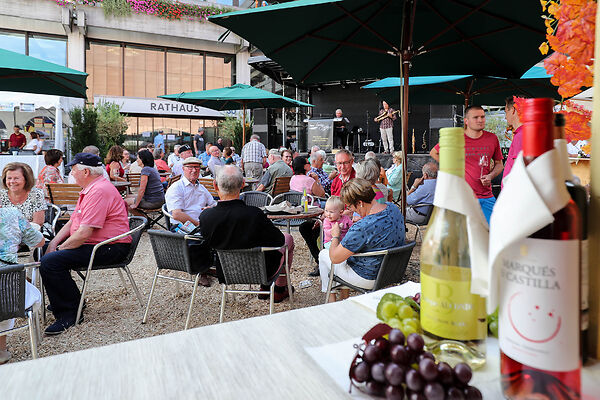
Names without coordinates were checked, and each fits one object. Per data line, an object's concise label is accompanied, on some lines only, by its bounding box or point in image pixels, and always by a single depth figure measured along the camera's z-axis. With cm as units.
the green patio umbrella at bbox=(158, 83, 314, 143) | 897
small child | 355
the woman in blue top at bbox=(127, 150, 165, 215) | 652
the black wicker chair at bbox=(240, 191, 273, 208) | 598
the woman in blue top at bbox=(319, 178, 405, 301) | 287
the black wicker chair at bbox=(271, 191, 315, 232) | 564
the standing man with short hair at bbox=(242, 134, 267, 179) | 872
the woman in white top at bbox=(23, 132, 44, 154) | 1152
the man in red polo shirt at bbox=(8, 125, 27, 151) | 1300
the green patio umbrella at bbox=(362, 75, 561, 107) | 671
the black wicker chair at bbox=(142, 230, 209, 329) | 337
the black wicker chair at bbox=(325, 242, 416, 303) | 273
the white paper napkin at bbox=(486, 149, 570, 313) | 50
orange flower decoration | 73
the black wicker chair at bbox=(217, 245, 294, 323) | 313
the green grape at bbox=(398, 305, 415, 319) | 77
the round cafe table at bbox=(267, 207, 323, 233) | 429
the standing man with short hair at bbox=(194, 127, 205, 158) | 1652
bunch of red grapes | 53
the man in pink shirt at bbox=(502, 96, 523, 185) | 280
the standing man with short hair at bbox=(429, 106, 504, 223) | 368
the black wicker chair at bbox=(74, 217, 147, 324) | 355
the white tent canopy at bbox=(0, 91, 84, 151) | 1003
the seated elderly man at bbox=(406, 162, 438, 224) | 543
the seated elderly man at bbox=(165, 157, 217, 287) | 452
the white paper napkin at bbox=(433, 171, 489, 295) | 59
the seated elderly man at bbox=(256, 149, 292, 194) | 696
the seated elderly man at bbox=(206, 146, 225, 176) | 902
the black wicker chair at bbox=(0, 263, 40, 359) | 245
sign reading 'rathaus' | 2016
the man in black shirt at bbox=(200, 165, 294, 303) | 317
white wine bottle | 62
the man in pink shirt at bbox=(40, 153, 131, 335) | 349
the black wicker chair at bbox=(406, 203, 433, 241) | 534
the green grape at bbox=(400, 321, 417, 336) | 72
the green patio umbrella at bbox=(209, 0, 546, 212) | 345
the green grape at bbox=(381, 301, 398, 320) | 80
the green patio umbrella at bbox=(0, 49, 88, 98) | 516
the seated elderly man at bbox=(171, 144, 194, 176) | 802
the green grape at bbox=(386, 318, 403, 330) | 74
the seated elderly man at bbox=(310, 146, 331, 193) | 669
